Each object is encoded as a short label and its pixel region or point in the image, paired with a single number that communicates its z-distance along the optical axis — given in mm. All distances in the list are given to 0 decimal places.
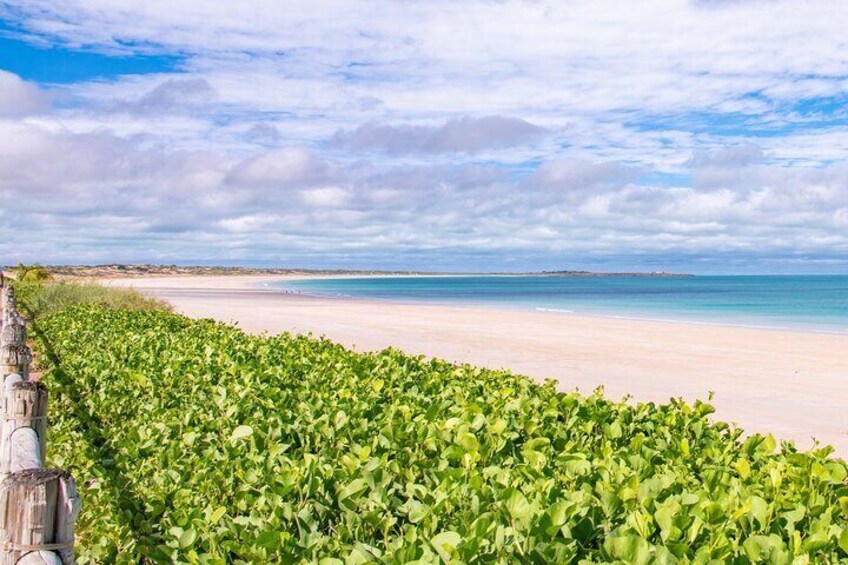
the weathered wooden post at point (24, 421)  4441
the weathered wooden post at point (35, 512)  2674
